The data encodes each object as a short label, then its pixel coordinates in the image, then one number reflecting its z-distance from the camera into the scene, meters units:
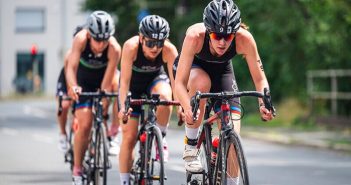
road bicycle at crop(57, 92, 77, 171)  12.91
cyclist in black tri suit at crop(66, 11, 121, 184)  12.16
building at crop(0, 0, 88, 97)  76.25
